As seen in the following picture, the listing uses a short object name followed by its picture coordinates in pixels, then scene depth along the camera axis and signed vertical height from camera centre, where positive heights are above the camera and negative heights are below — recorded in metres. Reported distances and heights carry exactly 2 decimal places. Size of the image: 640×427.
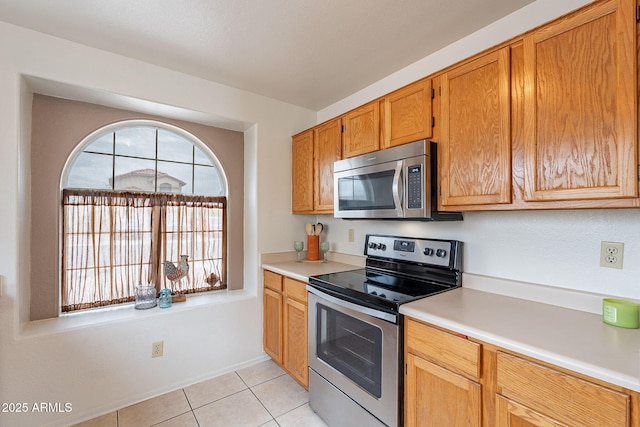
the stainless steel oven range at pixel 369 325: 1.43 -0.63
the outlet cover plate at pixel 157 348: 2.12 -0.99
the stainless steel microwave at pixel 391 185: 1.63 +0.21
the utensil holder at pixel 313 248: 2.82 -0.31
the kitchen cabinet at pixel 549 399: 0.84 -0.59
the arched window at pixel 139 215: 2.13 +0.01
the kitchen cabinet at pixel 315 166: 2.37 +0.46
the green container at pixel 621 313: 1.11 -0.39
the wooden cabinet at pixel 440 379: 1.15 -0.71
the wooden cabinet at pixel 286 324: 2.12 -0.88
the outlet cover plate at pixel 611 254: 1.26 -0.17
